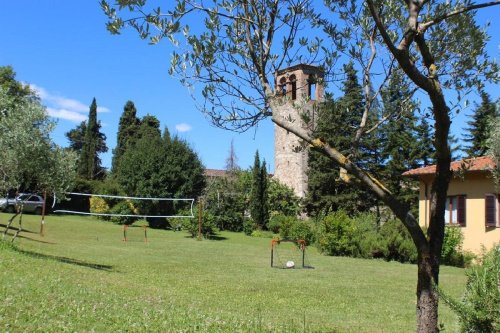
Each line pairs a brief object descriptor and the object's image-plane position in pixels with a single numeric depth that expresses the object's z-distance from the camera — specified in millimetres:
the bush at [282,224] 33091
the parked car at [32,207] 37812
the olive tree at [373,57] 4086
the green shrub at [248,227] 37062
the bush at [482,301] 3975
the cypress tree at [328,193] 39594
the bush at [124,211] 38312
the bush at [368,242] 24250
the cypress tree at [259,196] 39906
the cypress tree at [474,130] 32309
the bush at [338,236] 24919
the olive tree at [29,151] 15203
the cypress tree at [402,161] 36281
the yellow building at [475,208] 22125
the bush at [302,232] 30938
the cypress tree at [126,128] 53875
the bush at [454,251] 22672
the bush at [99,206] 40812
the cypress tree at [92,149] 56938
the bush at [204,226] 31625
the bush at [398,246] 23516
